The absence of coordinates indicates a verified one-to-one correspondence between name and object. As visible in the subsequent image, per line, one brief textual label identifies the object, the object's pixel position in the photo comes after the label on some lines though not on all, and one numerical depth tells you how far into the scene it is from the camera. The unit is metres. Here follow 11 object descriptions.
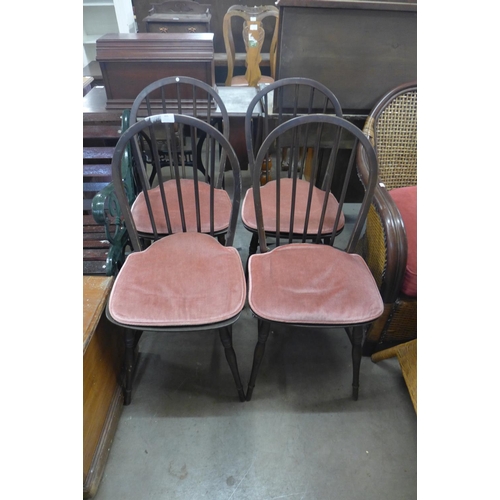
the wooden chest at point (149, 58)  1.46
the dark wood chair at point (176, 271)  0.94
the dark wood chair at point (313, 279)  0.98
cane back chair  1.14
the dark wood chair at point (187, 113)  1.32
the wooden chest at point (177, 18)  2.76
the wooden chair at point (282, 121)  1.32
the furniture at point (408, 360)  1.13
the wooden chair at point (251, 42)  2.59
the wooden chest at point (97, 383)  0.95
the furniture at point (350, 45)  1.30
